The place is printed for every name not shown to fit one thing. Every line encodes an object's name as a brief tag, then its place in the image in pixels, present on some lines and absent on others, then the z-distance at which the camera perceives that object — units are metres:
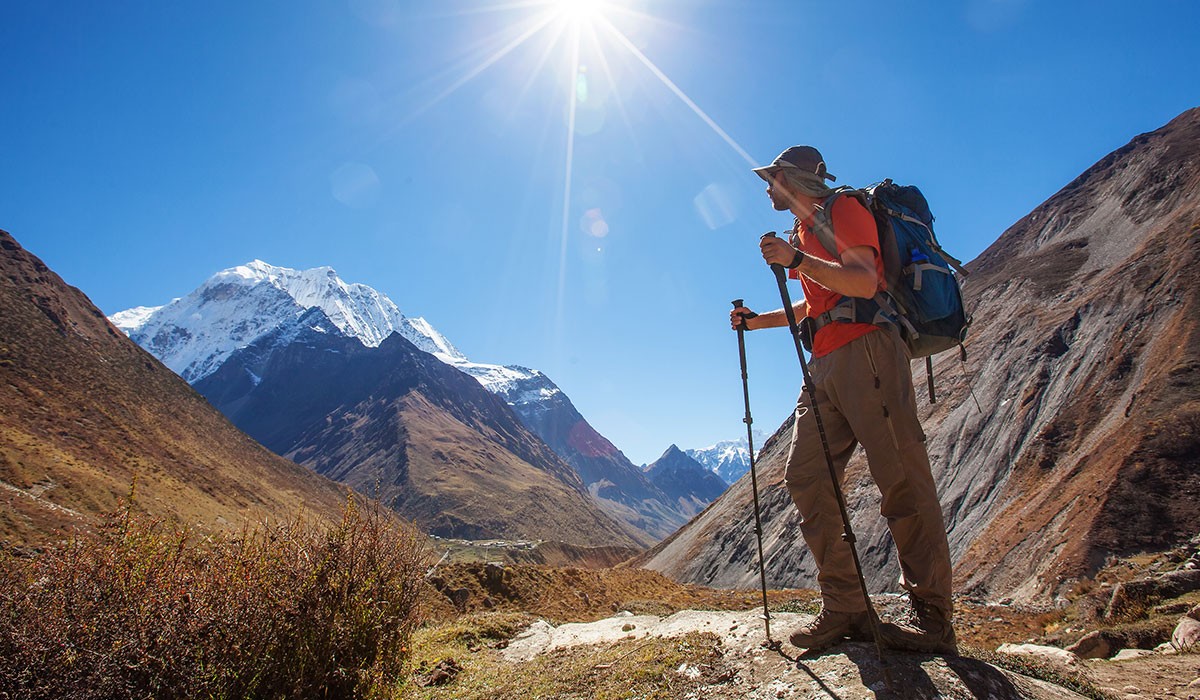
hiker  3.35
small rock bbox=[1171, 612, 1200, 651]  6.20
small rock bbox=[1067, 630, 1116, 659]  7.37
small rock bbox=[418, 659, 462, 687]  5.32
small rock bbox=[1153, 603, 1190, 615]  8.27
